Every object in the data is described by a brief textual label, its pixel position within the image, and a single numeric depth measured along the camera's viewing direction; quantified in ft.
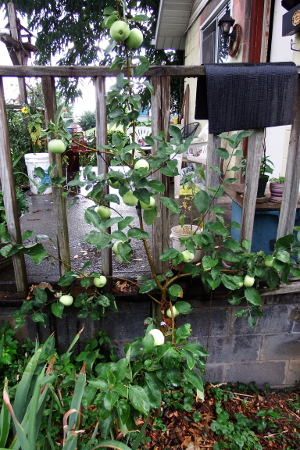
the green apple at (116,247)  4.62
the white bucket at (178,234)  7.03
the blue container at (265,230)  6.59
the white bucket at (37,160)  14.67
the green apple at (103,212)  4.76
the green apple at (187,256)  5.07
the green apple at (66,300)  5.47
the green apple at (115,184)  4.48
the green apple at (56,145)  4.25
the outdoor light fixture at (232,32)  12.94
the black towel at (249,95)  4.92
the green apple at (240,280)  5.34
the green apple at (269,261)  5.18
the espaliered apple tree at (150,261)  3.89
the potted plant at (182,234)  5.11
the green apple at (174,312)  5.16
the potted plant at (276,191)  6.89
